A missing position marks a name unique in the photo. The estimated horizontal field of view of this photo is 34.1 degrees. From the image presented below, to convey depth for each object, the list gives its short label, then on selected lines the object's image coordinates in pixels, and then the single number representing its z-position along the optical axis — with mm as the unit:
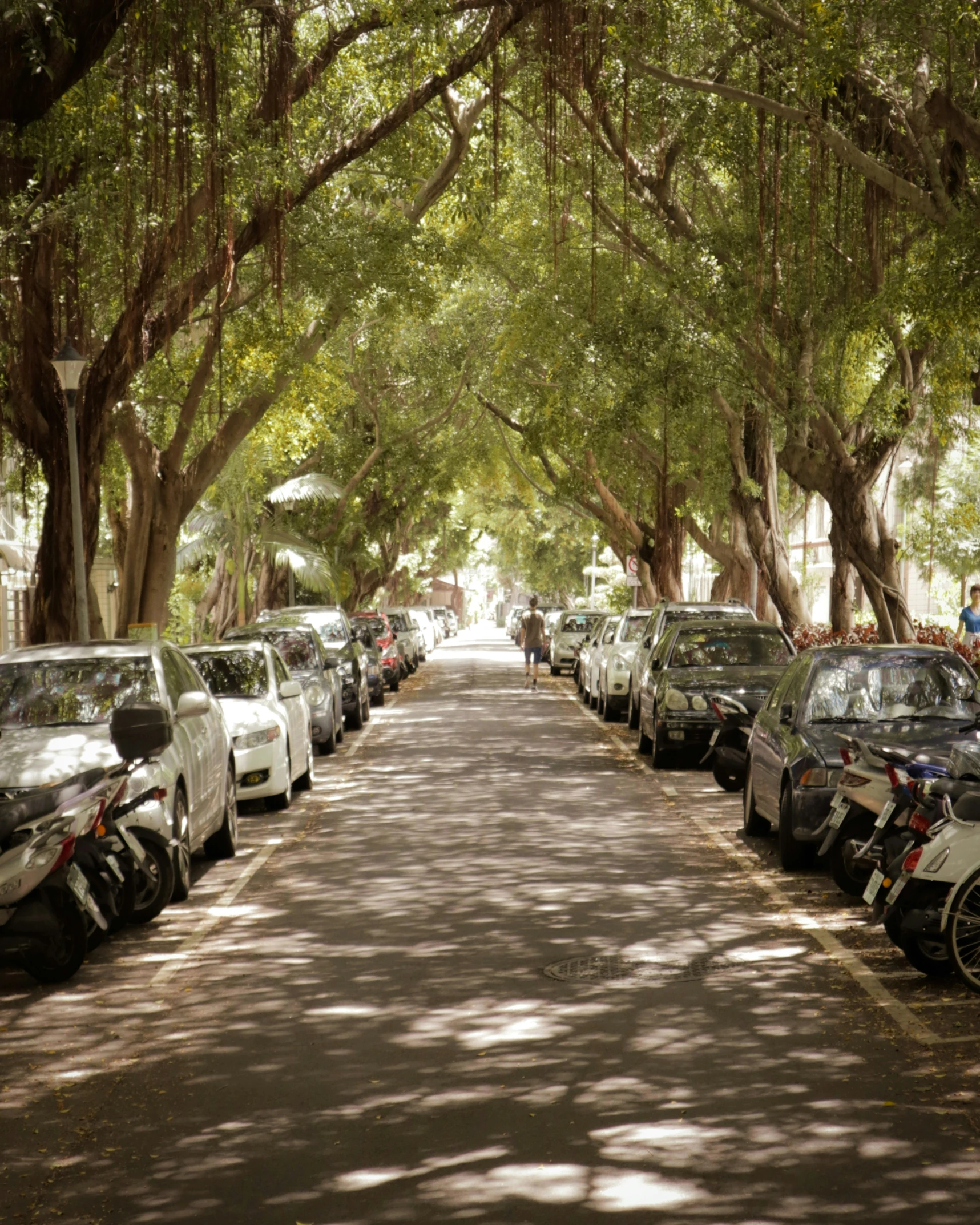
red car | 35562
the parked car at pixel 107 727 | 9492
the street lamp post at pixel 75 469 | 16609
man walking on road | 33781
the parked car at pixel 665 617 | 22688
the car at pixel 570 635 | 42719
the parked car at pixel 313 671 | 20250
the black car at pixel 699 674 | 17953
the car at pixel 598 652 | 27906
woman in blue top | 22156
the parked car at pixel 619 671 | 25516
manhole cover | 7973
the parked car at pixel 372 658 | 30250
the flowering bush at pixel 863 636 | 23491
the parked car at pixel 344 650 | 24375
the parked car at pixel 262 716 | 14633
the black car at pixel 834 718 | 10914
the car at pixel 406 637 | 43250
